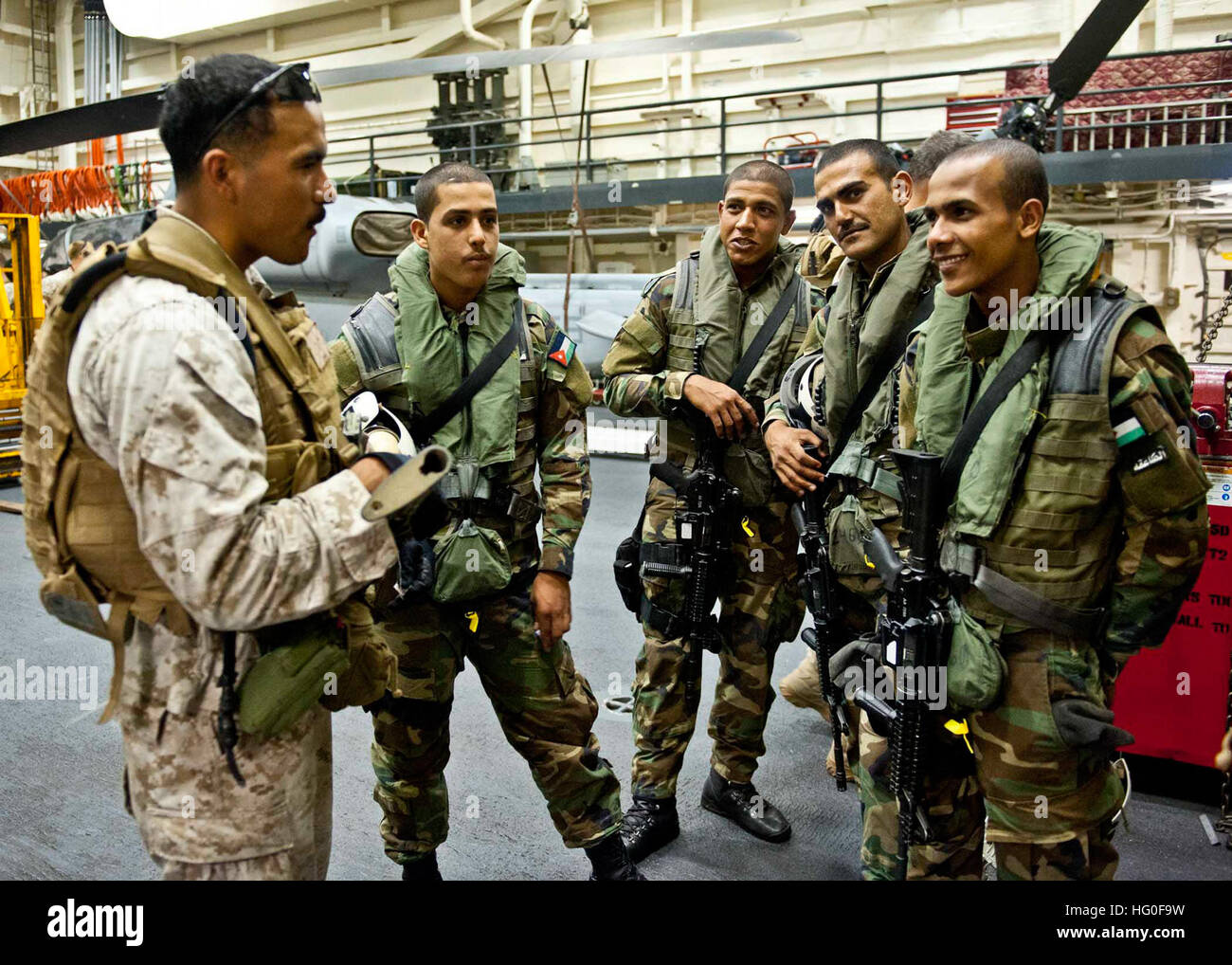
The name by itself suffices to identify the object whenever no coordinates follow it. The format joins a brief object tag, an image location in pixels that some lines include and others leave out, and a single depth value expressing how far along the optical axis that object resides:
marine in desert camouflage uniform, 1.22
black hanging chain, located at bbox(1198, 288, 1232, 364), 3.31
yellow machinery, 8.03
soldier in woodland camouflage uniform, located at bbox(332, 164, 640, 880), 2.28
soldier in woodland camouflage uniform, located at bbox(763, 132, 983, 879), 2.39
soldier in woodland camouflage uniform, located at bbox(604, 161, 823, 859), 2.79
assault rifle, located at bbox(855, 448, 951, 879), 1.81
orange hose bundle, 12.47
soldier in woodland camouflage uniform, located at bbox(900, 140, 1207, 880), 1.69
